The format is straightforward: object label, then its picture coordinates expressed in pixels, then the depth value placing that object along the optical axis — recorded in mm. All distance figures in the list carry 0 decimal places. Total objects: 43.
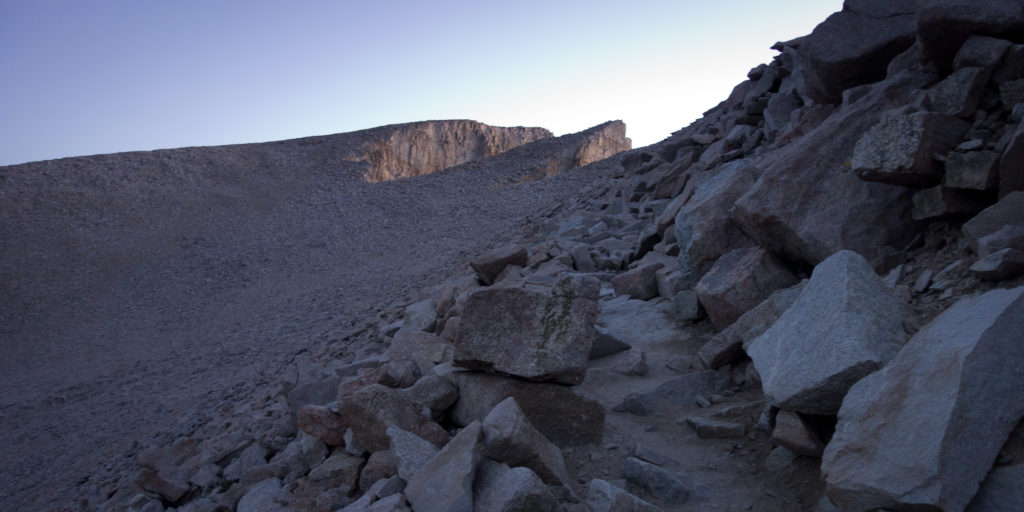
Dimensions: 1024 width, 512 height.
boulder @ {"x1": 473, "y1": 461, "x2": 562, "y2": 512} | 2506
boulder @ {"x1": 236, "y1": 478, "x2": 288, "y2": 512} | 3615
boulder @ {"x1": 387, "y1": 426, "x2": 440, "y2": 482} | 3016
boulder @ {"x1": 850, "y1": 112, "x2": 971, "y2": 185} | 3766
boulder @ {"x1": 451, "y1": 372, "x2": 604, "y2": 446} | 3426
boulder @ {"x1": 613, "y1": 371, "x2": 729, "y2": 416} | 3873
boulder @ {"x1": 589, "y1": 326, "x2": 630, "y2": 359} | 4680
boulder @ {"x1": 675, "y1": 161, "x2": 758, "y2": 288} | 5223
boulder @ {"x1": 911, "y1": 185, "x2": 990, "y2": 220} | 3705
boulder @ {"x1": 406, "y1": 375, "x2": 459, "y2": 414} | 3557
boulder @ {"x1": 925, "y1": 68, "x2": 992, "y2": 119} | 3998
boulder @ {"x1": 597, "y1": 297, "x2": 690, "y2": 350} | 4902
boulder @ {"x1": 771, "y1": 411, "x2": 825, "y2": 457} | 2750
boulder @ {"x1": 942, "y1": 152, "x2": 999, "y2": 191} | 3527
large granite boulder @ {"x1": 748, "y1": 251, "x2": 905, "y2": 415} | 2652
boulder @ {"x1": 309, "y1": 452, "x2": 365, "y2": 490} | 3387
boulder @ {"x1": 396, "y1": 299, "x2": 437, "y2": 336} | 6457
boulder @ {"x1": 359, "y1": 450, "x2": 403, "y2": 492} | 3210
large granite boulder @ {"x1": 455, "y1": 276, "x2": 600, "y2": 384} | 3387
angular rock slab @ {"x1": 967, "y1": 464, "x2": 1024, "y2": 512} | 2018
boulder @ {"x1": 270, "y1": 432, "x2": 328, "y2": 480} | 3797
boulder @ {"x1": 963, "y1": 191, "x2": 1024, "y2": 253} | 3194
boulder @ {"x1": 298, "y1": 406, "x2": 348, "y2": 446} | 3742
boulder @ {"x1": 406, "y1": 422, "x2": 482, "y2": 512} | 2584
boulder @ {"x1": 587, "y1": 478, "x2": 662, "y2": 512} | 2549
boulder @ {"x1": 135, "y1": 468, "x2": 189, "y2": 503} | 4883
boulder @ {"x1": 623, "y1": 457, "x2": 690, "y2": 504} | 2865
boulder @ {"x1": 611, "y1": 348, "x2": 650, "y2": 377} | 4375
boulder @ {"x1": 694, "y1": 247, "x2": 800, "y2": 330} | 4426
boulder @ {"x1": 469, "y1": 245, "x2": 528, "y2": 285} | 7254
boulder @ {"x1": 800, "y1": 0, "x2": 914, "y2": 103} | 5395
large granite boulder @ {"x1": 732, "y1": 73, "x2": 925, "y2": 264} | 4223
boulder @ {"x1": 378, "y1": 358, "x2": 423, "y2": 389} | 4020
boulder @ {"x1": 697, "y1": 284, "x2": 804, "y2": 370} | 3887
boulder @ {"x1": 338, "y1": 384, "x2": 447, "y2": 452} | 3357
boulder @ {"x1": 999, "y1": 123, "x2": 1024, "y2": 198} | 3381
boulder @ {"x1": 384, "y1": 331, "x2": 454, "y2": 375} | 4559
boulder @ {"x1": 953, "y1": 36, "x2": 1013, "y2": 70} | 4023
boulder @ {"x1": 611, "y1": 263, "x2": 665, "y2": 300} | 5867
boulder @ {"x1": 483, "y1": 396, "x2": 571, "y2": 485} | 2830
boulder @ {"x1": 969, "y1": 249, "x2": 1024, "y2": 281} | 2861
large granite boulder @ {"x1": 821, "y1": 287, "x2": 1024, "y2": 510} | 2043
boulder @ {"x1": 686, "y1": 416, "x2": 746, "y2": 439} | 3303
